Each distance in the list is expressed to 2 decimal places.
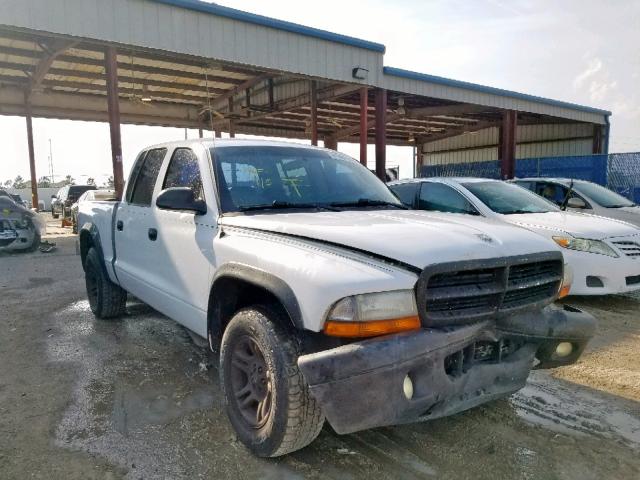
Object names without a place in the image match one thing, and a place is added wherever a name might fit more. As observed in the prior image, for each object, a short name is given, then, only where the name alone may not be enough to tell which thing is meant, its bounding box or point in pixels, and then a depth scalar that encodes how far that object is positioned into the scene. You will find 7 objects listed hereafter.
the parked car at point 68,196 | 20.12
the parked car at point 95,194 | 13.29
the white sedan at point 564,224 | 5.31
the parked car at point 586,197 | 7.60
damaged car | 10.17
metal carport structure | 9.59
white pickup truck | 2.02
